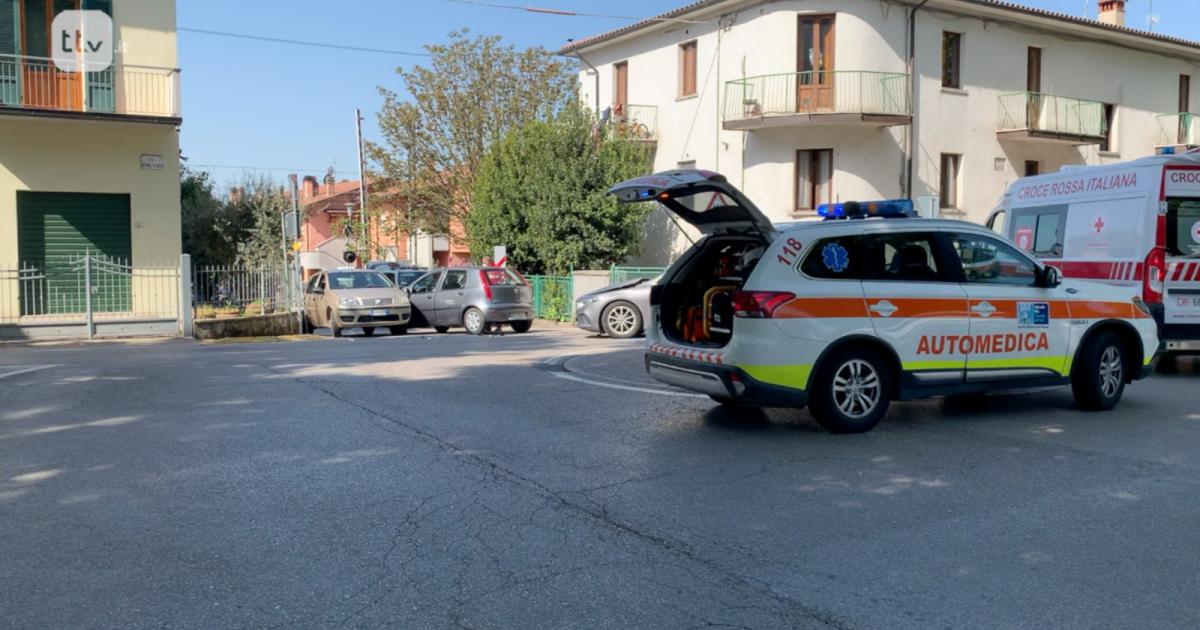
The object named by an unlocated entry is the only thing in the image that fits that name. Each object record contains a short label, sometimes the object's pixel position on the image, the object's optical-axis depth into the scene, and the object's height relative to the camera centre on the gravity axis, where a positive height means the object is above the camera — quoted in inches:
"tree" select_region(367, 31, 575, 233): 1370.6 +249.6
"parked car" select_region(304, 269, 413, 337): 786.8 -22.4
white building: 1012.5 +205.8
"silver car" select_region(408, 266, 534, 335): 807.7 -20.5
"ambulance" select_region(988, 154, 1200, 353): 443.2 +19.1
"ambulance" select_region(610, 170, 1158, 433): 294.2 -13.0
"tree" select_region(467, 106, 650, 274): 1043.9 +85.7
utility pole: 1532.1 +135.0
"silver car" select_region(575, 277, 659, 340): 713.6 -26.8
